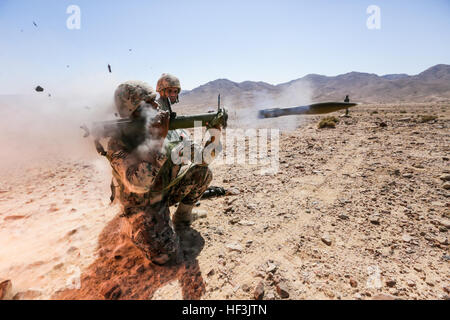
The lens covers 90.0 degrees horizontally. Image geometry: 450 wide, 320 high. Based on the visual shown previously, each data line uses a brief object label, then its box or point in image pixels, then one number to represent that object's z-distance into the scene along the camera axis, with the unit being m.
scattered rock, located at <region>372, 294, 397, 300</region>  1.69
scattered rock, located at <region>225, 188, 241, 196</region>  3.70
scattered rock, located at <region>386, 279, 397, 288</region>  1.83
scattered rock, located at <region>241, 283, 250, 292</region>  1.89
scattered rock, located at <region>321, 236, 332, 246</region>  2.37
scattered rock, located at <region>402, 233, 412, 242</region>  2.36
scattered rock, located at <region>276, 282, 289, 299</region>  1.79
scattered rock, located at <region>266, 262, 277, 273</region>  2.04
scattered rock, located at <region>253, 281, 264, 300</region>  1.80
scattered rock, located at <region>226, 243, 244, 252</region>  2.37
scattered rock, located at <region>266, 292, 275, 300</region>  1.79
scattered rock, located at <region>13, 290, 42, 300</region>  1.87
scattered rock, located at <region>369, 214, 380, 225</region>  2.69
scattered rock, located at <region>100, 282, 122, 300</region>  1.89
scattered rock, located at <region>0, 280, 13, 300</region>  1.81
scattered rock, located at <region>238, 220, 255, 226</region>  2.82
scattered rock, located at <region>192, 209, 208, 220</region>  3.05
